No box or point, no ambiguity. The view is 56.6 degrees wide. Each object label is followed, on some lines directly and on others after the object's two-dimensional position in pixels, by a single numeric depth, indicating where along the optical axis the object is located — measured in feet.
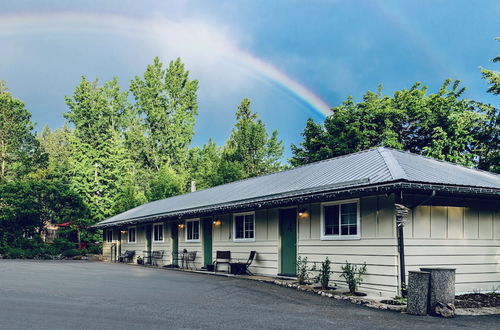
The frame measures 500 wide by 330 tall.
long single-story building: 34.17
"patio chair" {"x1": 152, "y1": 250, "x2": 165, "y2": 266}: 72.35
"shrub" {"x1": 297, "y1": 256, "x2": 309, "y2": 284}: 41.55
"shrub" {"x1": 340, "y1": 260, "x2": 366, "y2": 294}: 34.78
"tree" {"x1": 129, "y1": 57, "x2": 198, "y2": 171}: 152.56
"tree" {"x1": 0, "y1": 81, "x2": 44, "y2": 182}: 134.82
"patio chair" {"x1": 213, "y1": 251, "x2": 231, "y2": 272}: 54.85
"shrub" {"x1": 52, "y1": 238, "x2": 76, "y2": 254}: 102.53
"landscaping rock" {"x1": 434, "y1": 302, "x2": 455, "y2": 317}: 26.84
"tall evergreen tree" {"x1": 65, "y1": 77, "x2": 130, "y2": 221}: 125.59
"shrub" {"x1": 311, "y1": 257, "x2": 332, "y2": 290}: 38.01
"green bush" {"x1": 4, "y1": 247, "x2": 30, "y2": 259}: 94.58
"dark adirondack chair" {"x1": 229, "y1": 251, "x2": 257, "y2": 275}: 50.67
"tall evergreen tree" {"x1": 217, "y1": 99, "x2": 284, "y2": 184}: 127.13
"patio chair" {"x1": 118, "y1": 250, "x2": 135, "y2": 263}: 83.25
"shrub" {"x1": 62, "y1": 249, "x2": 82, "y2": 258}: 98.43
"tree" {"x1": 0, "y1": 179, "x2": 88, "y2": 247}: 102.42
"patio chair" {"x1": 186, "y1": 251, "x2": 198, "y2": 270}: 62.85
